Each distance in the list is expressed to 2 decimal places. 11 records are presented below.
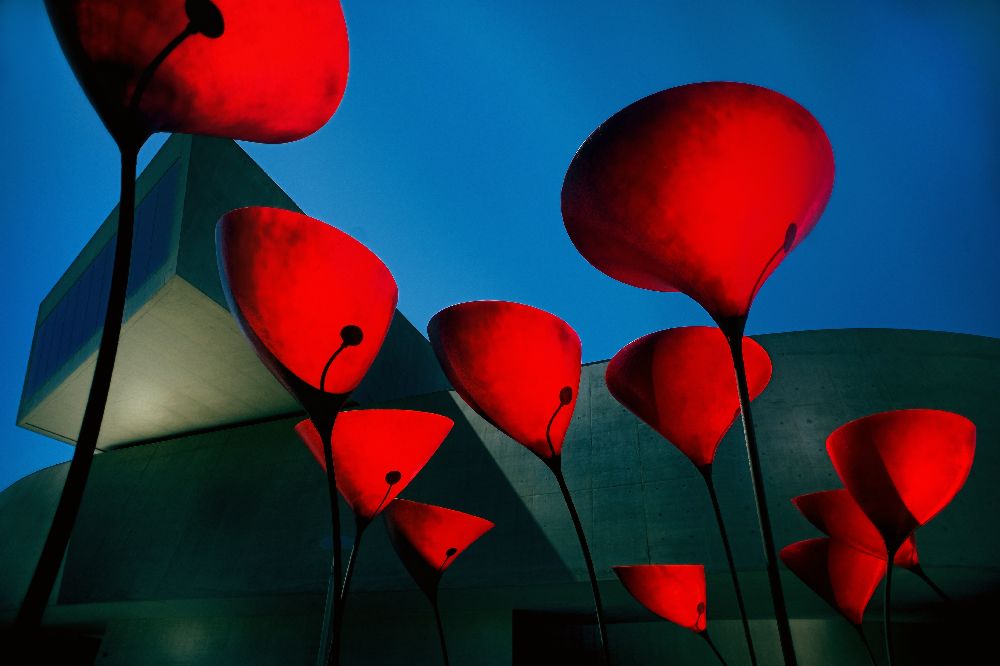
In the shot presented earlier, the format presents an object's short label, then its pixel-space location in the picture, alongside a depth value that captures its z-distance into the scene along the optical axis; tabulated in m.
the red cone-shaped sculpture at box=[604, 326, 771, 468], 2.55
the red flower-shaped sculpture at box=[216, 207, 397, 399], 1.75
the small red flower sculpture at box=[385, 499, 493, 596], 3.51
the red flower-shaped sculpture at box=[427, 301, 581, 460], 2.44
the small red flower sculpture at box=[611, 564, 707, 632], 3.34
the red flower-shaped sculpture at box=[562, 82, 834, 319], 1.44
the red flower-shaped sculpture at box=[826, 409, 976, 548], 2.55
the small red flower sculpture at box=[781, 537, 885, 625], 3.52
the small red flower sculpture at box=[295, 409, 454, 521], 2.77
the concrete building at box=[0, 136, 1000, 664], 5.55
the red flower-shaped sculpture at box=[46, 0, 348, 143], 1.08
